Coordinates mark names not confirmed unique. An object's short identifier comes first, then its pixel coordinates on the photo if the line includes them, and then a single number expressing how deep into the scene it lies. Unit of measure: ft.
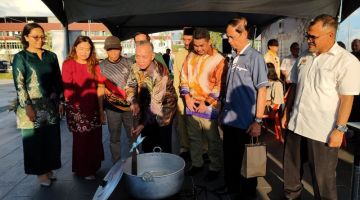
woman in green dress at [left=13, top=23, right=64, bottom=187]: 10.23
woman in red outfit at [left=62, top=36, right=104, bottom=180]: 10.96
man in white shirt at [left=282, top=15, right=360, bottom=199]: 7.43
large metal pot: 7.51
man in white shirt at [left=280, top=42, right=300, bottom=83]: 21.18
